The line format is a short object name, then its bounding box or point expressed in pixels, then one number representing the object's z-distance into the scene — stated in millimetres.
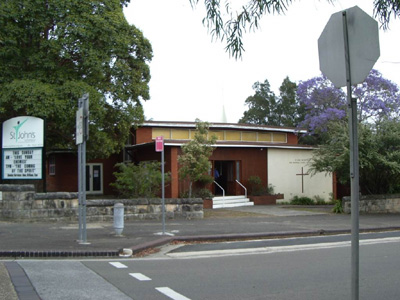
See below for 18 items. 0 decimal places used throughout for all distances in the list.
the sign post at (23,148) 16500
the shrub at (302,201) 26562
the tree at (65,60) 17953
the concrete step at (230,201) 24031
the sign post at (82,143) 11539
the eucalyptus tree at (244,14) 5781
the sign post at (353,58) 4168
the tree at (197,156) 20844
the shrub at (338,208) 21438
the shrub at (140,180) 18766
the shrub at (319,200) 27073
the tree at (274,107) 52844
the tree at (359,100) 32906
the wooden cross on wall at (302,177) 27714
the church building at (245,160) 26391
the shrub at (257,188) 26058
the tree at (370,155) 20188
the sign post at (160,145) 13509
